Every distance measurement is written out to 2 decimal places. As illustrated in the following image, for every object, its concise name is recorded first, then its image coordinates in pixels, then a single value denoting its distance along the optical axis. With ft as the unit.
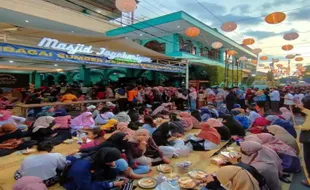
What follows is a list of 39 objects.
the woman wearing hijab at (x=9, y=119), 16.10
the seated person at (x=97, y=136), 12.21
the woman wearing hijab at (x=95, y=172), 8.32
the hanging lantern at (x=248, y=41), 31.94
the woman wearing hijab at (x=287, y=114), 21.00
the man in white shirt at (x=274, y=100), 33.81
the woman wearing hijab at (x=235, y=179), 6.29
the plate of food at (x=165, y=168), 11.23
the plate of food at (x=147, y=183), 9.39
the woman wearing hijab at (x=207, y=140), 14.89
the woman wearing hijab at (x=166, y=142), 13.32
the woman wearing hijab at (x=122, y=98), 30.58
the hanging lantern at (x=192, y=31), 28.09
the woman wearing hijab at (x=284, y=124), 15.85
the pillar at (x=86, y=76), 42.41
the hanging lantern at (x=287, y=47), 36.03
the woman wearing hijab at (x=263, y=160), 8.53
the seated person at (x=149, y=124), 16.98
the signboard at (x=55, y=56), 17.49
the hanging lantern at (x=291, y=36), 27.56
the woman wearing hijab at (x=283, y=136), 13.07
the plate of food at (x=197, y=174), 10.35
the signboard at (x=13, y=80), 44.28
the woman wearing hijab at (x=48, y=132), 15.51
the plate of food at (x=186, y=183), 9.49
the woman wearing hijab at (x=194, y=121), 21.38
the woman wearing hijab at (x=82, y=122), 18.59
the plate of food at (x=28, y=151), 13.41
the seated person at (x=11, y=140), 13.89
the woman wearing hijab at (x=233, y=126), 17.69
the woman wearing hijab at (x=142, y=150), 11.45
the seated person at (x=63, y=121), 17.57
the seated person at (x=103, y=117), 21.44
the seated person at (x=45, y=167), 8.79
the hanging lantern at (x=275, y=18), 20.07
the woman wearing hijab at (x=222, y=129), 16.72
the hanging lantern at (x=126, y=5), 18.05
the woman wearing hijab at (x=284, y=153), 11.84
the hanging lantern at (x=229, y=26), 25.12
